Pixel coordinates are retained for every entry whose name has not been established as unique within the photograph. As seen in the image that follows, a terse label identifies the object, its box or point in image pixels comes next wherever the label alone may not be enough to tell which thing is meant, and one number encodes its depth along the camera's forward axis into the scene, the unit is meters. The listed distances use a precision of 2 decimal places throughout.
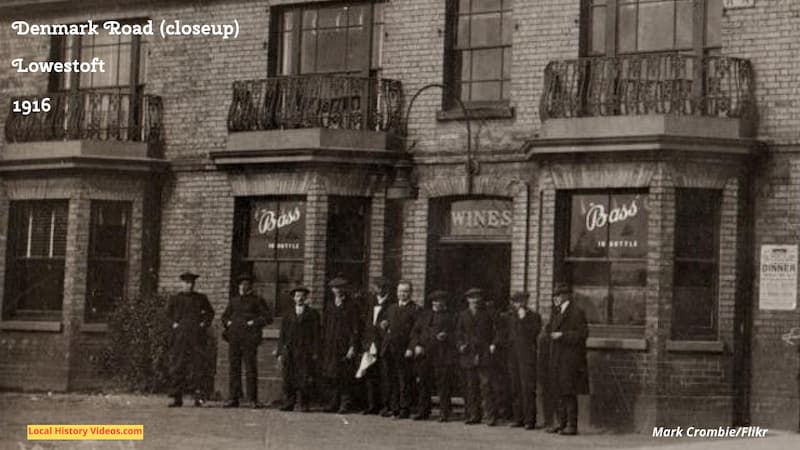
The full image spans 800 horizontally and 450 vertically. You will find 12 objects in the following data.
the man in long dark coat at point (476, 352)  17.11
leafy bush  20.71
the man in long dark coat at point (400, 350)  17.64
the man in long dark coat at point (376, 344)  17.95
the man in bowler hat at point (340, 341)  18.30
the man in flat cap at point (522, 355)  16.88
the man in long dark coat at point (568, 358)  16.36
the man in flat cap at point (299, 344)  18.56
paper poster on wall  17.00
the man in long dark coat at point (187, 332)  18.89
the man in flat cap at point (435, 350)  17.41
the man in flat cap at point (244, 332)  19.03
